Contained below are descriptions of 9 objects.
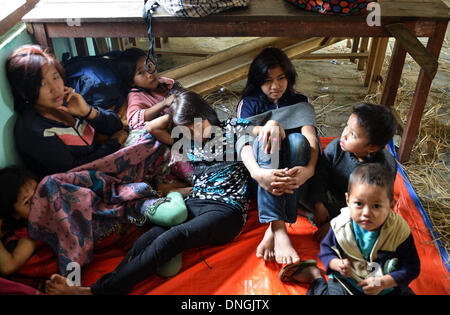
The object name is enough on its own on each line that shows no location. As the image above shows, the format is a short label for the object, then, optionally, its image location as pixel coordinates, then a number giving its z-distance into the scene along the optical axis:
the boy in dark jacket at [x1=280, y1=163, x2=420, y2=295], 1.38
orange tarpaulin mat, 1.69
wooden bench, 2.10
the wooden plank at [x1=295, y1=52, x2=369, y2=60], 3.50
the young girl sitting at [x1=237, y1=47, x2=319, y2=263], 1.80
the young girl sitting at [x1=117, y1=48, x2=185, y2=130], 2.22
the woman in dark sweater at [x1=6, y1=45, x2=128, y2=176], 1.88
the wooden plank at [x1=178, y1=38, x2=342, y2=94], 3.09
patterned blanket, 1.75
